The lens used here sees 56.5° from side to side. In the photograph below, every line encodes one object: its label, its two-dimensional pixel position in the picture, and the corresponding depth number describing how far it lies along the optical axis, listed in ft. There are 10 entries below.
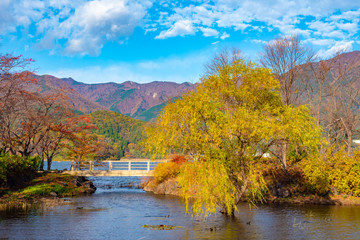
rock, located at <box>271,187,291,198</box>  94.02
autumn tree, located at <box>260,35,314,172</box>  107.45
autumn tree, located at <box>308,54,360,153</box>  111.14
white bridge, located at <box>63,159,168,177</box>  128.06
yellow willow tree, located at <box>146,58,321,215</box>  58.39
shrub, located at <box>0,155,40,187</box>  90.76
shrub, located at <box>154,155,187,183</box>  118.62
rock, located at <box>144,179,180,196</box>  114.83
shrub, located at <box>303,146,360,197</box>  88.58
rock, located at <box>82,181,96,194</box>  119.99
